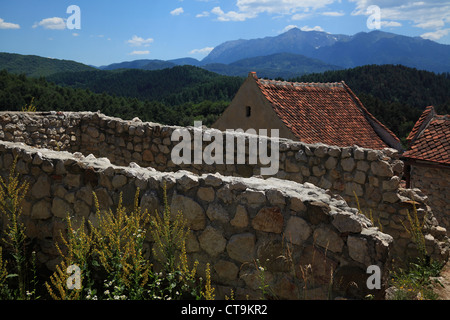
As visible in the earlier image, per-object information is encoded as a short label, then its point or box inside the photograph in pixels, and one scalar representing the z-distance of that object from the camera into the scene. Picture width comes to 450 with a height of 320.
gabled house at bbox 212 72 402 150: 12.99
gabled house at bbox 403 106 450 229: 11.35
